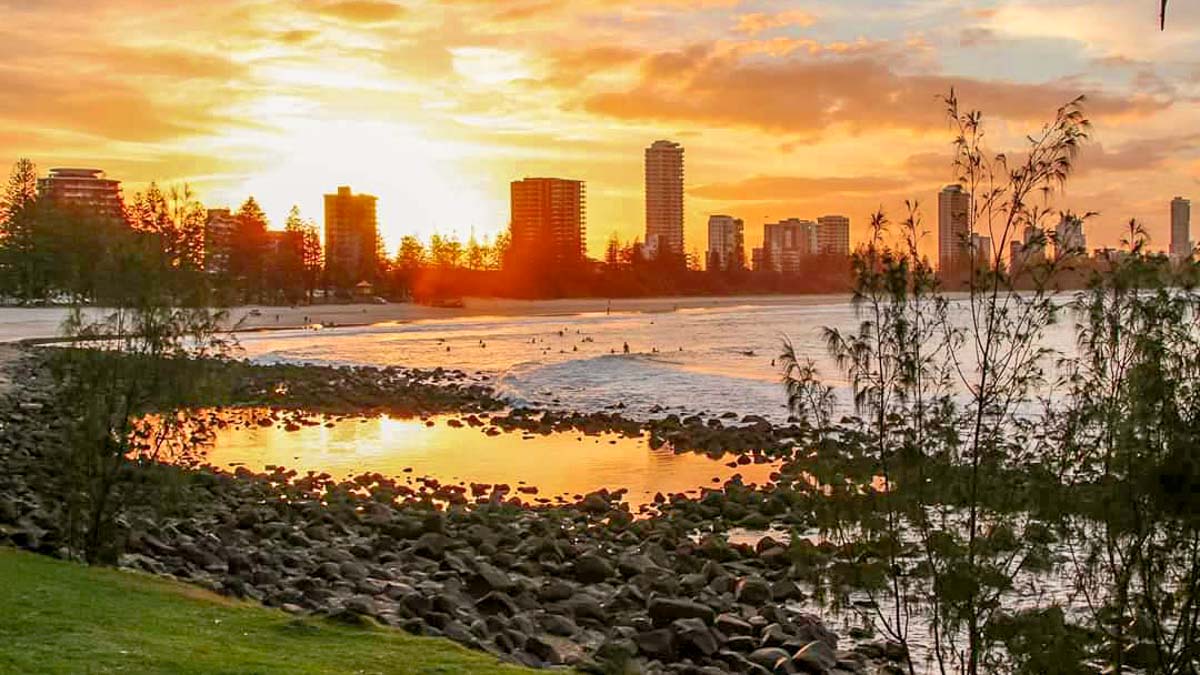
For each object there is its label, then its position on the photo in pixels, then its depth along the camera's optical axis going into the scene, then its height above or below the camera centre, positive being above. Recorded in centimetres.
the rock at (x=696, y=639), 1103 -343
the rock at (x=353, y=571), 1325 -330
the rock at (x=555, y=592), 1298 -348
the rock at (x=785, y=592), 1353 -365
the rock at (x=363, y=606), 1028 -301
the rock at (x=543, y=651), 1045 -336
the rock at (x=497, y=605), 1216 -338
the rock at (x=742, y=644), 1127 -355
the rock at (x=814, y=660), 1060 -352
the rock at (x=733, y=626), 1169 -350
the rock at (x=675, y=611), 1181 -337
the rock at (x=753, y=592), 1325 -358
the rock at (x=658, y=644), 1095 -346
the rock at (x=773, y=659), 1050 -350
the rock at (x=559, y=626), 1169 -349
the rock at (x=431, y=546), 1519 -343
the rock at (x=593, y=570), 1431 -355
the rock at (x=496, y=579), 1288 -330
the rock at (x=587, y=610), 1239 -353
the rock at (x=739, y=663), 1041 -356
